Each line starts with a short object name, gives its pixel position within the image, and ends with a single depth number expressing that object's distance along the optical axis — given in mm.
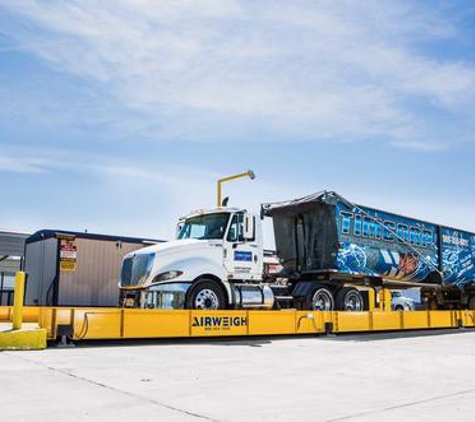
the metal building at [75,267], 24828
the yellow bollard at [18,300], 10273
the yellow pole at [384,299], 16719
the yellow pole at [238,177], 18641
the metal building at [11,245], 29609
